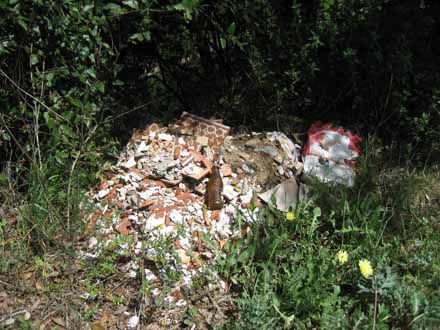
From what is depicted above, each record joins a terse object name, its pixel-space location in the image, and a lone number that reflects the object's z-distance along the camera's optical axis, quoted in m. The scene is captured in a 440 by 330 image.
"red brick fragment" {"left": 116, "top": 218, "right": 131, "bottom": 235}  3.25
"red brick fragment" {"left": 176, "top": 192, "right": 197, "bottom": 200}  3.46
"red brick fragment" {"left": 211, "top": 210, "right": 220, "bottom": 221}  3.36
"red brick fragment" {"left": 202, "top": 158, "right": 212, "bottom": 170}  3.55
